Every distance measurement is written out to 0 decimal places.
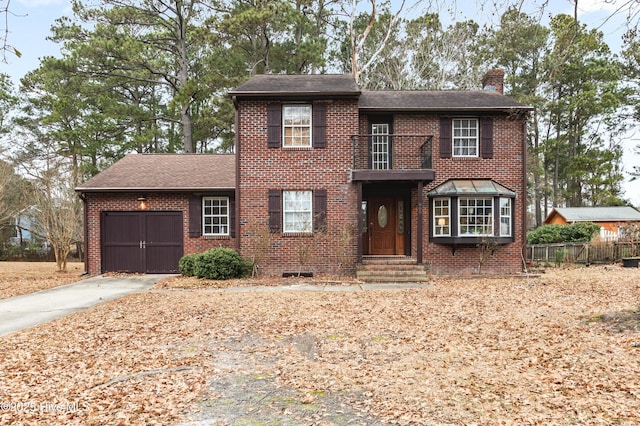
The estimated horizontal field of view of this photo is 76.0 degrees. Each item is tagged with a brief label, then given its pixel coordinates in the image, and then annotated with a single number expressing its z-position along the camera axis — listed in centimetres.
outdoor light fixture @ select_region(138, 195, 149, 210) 1473
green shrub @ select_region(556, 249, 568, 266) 1756
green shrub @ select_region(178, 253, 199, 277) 1343
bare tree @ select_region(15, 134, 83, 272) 1706
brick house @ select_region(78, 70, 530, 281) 1348
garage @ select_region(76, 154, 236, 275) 1473
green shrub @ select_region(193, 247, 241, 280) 1292
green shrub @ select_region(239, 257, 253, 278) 1340
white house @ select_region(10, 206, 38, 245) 2280
